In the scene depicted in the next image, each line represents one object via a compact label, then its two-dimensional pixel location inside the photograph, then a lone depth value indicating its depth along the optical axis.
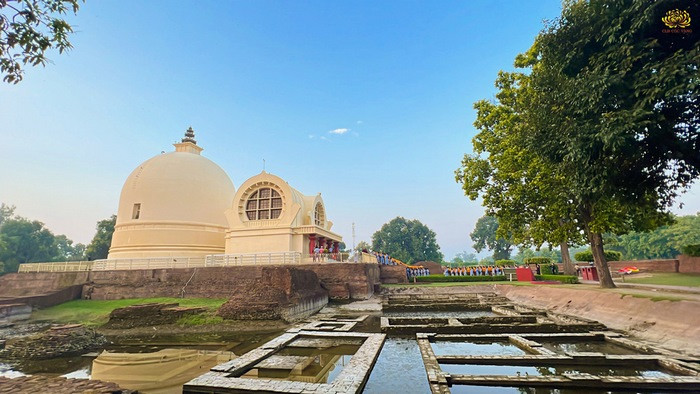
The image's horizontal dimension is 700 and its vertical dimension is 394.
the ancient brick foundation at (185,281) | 16.20
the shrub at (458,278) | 21.83
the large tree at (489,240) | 55.03
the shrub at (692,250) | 16.89
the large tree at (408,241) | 52.10
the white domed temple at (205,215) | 20.78
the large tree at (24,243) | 35.59
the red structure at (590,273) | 18.36
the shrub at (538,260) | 23.92
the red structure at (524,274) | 19.92
